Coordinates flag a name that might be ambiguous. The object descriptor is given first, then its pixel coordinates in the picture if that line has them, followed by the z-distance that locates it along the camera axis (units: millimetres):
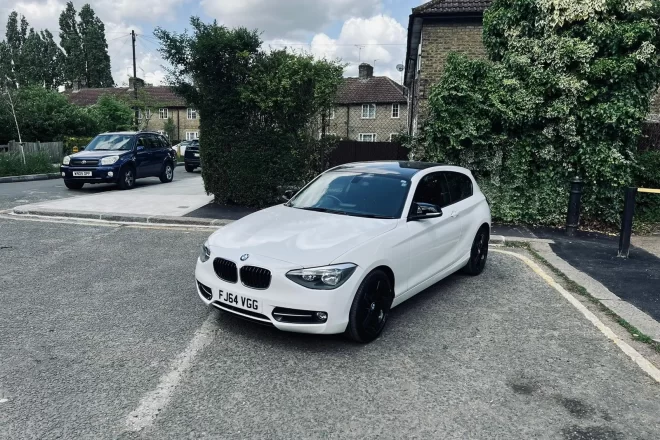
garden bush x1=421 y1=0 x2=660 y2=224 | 8672
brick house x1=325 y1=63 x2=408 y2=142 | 38875
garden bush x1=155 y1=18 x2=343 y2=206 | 9836
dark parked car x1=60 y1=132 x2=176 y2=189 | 13871
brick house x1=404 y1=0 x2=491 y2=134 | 14969
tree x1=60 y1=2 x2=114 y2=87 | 59281
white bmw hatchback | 3645
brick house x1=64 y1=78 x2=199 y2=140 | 51469
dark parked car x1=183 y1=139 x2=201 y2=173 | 22469
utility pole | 35153
